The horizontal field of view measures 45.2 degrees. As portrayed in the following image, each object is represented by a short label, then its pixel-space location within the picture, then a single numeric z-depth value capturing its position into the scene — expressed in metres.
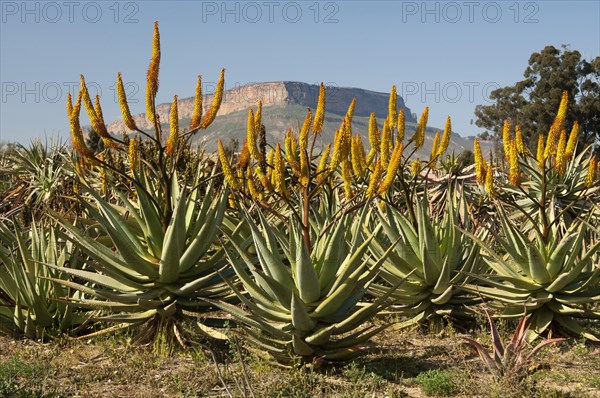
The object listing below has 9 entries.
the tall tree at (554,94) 49.66
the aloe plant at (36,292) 7.06
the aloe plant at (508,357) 5.48
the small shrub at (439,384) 5.55
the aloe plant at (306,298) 5.66
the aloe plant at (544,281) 6.93
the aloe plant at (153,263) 6.29
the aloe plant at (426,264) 7.29
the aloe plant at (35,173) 14.05
